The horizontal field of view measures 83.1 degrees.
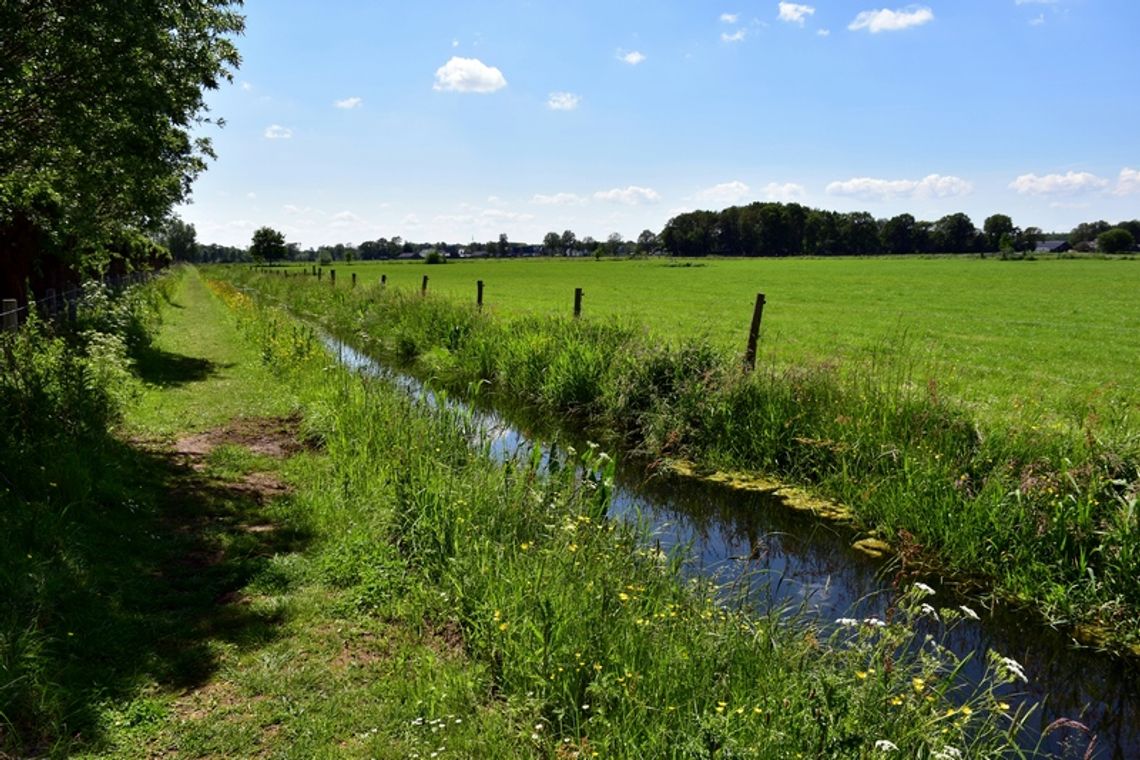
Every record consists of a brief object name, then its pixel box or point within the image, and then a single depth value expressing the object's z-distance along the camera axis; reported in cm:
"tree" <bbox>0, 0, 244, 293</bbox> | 666
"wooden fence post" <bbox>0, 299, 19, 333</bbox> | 1025
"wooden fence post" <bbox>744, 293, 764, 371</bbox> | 1109
